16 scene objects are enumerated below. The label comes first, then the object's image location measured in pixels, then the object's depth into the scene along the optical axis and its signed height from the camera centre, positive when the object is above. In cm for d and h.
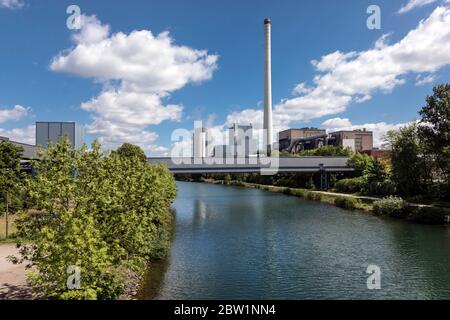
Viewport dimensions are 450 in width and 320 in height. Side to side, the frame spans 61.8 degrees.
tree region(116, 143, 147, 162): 7264 +397
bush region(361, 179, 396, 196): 7019 -384
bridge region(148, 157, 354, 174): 8619 +122
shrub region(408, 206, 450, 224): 4772 -609
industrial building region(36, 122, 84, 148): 6788 +703
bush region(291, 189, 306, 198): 8851 -578
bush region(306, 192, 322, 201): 7976 -595
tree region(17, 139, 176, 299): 1473 -232
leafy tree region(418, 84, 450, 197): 5812 +675
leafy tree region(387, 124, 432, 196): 6469 +107
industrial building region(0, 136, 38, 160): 5734 +307
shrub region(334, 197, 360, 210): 6444 -601
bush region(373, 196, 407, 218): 5347 -566
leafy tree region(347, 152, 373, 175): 9069 +159
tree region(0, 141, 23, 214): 4019 +56
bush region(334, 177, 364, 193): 8248 -383
